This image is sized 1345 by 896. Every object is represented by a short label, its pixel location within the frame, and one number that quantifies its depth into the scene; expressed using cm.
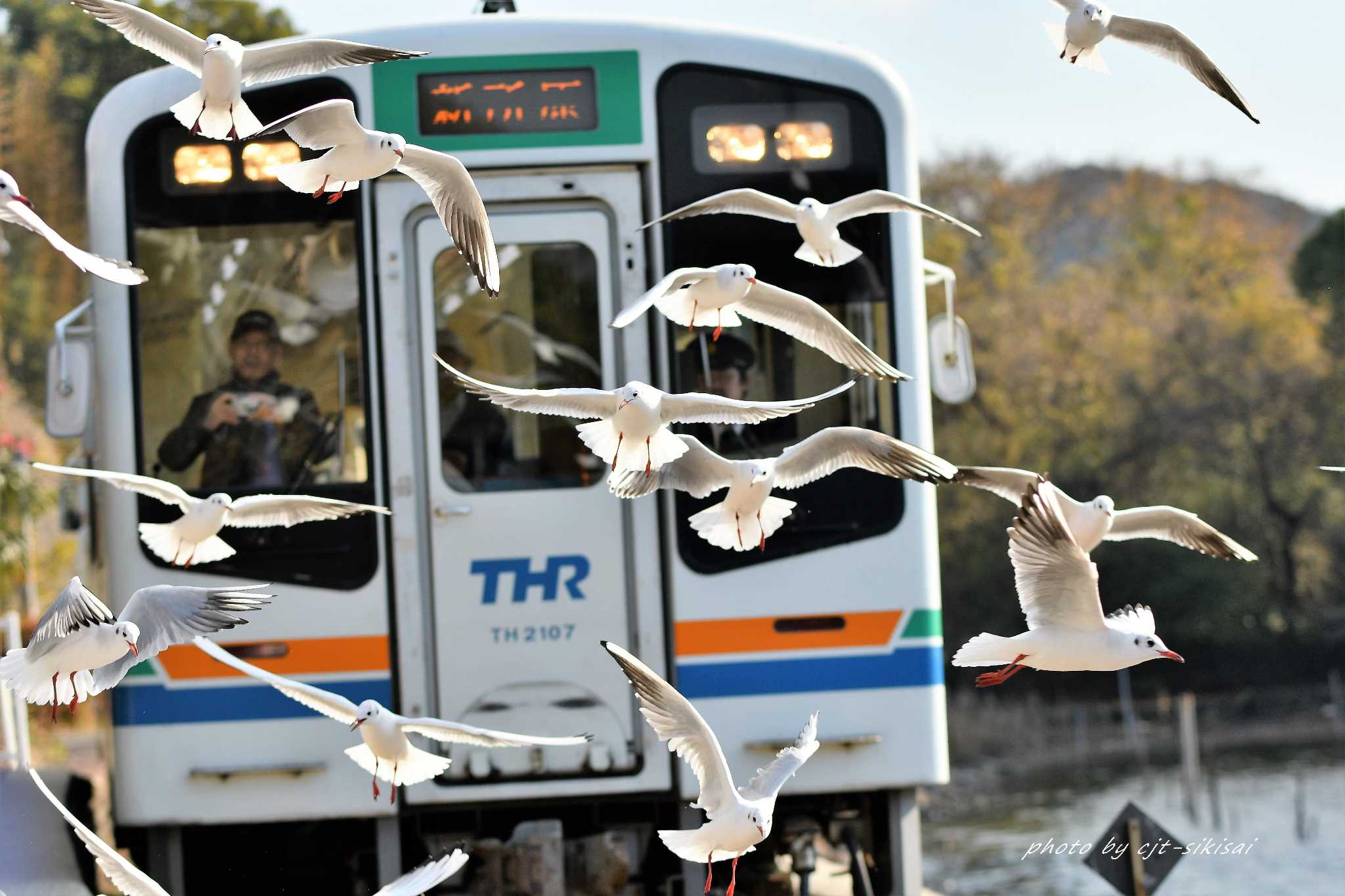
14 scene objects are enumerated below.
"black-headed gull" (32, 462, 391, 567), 1173
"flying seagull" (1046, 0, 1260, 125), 1127
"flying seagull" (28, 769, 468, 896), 961
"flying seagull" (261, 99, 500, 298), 1048
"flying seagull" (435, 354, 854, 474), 1045
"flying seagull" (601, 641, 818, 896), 1005
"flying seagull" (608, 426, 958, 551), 1109
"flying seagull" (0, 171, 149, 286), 995
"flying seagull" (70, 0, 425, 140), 1050
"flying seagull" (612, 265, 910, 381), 1105
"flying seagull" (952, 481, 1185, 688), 985
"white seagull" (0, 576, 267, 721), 1034
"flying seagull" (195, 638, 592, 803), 1014
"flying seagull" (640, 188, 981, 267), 1155
